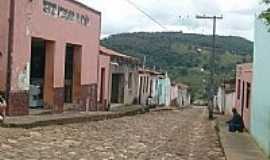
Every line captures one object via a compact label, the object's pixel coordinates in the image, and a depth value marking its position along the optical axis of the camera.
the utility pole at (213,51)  46.95
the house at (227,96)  40.71
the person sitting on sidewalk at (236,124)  21.16
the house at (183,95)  87.12
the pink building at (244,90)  23.22
